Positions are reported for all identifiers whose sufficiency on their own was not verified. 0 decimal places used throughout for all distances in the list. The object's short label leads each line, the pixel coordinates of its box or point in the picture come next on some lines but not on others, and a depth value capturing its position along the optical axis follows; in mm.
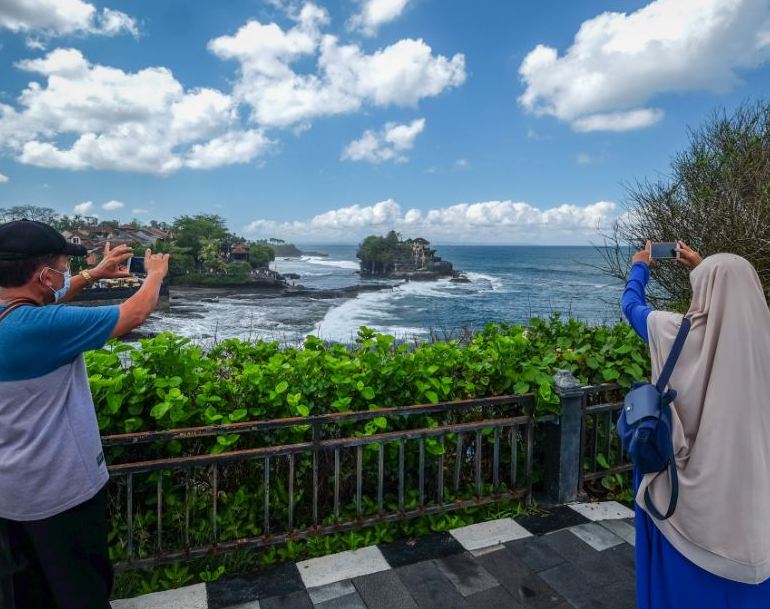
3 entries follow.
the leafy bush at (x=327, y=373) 2871
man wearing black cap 1735
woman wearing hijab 1776
